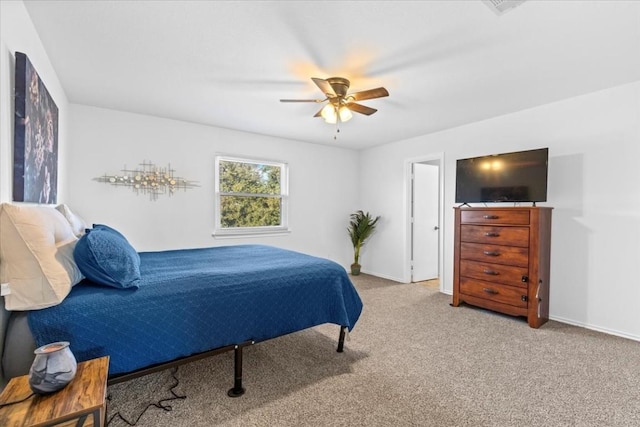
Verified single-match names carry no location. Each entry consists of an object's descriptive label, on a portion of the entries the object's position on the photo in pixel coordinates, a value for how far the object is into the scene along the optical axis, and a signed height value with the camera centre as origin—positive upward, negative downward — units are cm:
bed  140 -59
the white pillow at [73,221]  218 -12
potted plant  555 -44
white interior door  521 -25
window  453 +16
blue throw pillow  166 -31
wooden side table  102 -71
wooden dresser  318 -59
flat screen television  329 +36
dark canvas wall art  171 +44
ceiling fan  253 +96
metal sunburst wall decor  370 +32
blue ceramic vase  111 -61
